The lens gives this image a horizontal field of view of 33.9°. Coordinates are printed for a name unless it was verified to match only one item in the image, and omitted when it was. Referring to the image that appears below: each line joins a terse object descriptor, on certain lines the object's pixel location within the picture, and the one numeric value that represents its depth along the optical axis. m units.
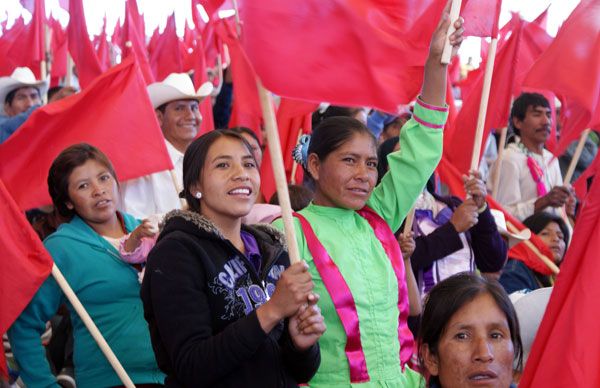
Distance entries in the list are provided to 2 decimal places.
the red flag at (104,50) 10.57
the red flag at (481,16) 4.05
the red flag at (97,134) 5.31
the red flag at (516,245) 6.36
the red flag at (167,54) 10.16
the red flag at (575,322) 2.48
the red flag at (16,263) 4.02
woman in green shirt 3.39
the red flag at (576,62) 5.09
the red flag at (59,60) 12.14
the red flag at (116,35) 12.47
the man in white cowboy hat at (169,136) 5.79
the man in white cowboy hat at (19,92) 8.24
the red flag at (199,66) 8.94
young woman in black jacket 2.89
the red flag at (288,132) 6.81
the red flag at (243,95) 7.11
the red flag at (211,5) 3.23
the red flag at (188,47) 12.03
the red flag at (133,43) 7.20
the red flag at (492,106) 6.15
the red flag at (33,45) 9.32
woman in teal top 4.12
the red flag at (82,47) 7.18
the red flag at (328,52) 2.85
